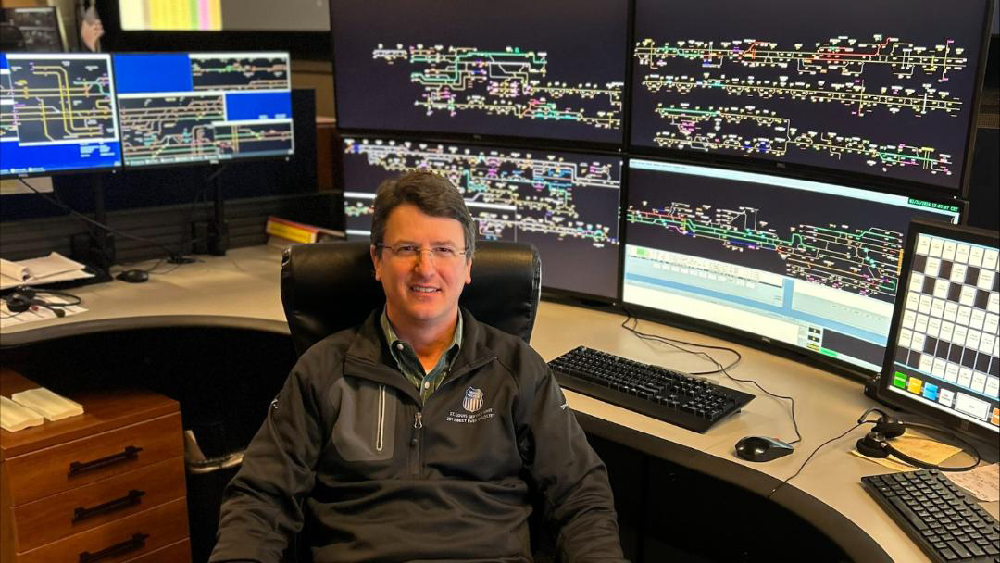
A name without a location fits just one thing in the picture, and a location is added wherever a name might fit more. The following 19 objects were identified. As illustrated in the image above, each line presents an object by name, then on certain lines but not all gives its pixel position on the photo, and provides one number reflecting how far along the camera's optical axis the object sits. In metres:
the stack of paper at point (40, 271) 2.56
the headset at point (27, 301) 2.42
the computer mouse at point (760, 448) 1.68
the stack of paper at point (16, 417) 2.26
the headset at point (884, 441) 1.68
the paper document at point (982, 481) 1.54
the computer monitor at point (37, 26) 2.87
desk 1.52
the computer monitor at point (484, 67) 2.40
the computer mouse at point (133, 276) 2.78
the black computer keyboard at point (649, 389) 1.83
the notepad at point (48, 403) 2.33
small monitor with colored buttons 1.55
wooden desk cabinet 2.24
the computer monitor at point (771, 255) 1.95
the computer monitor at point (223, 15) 3.45
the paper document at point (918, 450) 1.67
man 1.60
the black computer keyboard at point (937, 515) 1.36
